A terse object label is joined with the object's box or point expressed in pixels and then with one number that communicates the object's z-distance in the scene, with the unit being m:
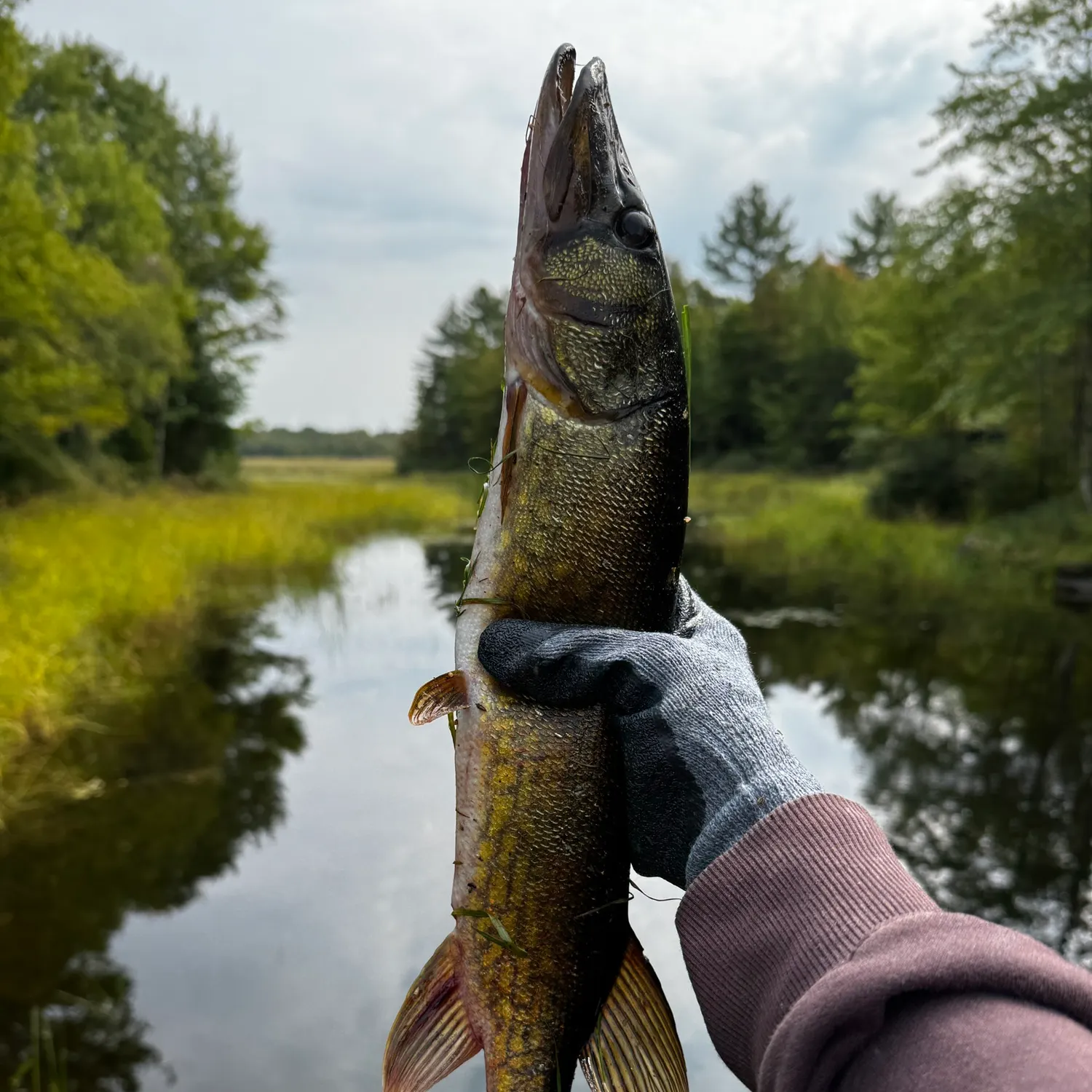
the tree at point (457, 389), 47.28
